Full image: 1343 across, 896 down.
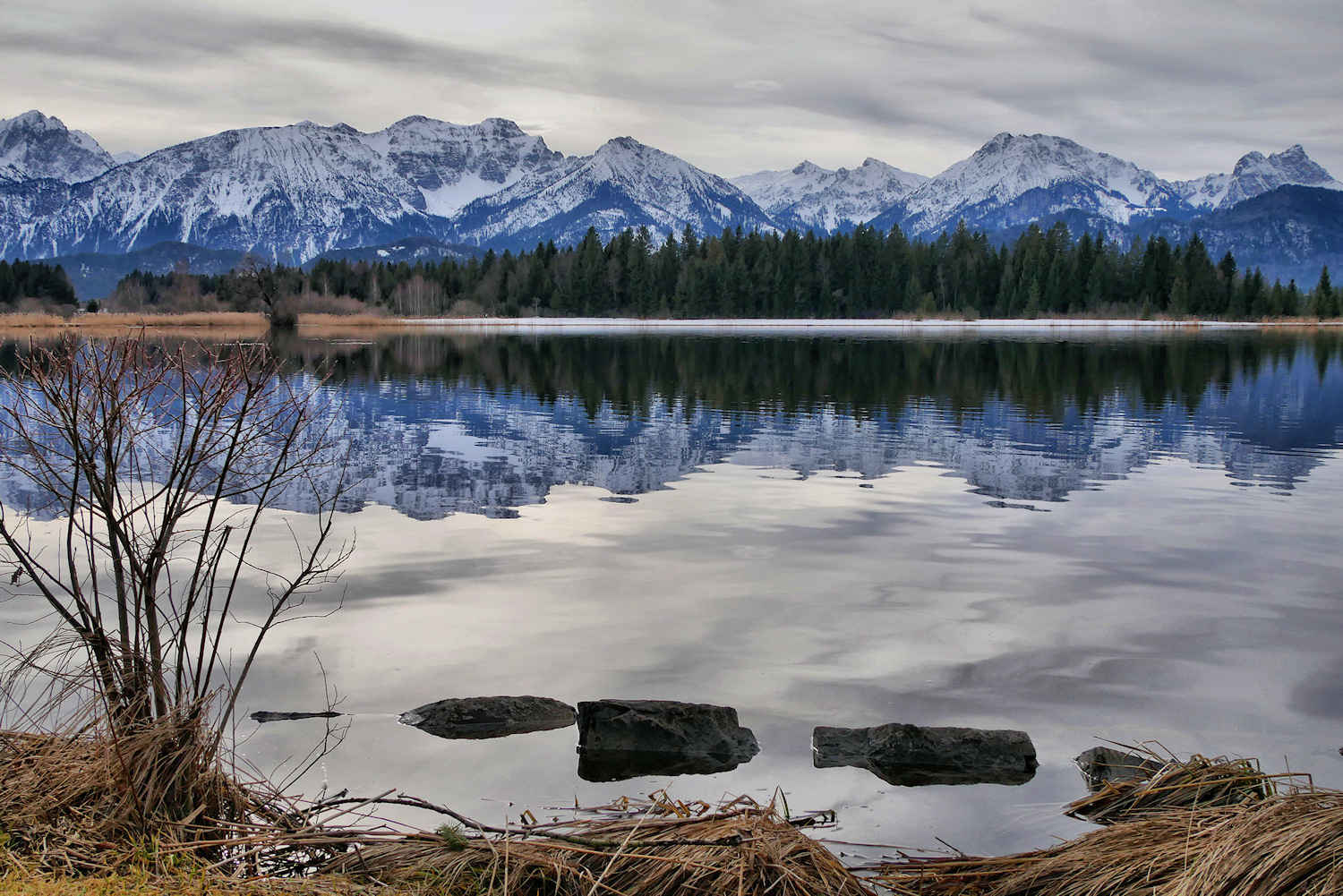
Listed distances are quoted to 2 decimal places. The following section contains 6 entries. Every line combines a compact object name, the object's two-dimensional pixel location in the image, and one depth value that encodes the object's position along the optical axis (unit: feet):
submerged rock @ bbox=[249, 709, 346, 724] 25.54
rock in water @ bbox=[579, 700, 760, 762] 24.09
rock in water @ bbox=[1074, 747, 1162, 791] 22.30
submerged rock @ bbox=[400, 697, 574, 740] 25.04
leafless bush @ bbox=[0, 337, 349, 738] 18.10
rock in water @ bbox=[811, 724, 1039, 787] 23.18
